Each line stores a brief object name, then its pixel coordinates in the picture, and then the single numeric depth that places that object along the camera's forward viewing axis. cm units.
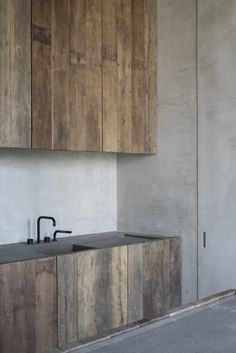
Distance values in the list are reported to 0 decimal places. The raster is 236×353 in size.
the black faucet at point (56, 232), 322
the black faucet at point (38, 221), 319
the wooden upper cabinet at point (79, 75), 269
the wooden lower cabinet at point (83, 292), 243
